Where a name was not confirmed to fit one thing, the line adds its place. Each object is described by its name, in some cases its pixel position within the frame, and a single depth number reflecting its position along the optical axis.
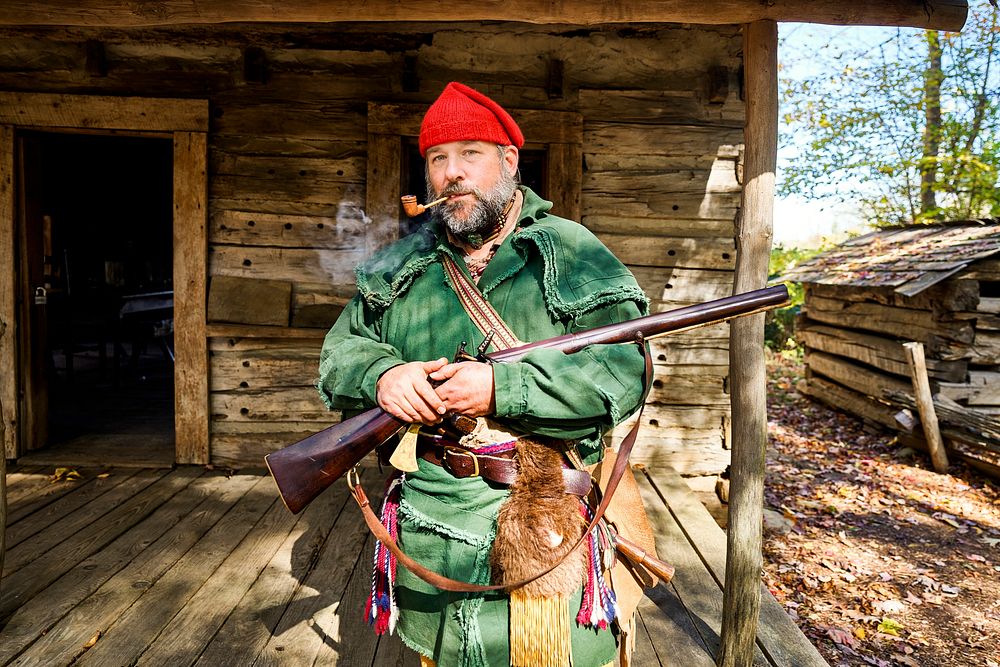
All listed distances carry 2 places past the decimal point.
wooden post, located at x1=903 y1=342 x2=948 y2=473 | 7.39
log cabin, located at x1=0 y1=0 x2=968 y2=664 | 4.75
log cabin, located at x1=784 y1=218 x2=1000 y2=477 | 7.46
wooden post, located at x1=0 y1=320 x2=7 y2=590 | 2.68
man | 1.62
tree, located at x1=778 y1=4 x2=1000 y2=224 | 12.88
